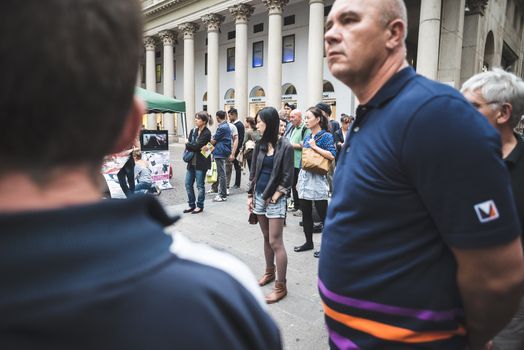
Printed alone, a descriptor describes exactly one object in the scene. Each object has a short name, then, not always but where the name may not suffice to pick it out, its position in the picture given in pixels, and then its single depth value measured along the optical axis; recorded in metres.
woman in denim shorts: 3.97
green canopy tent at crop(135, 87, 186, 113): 10.35
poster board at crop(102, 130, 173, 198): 9.73
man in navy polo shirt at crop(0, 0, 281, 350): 0.50
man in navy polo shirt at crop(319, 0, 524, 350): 1.21
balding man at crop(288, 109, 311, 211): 6.62
